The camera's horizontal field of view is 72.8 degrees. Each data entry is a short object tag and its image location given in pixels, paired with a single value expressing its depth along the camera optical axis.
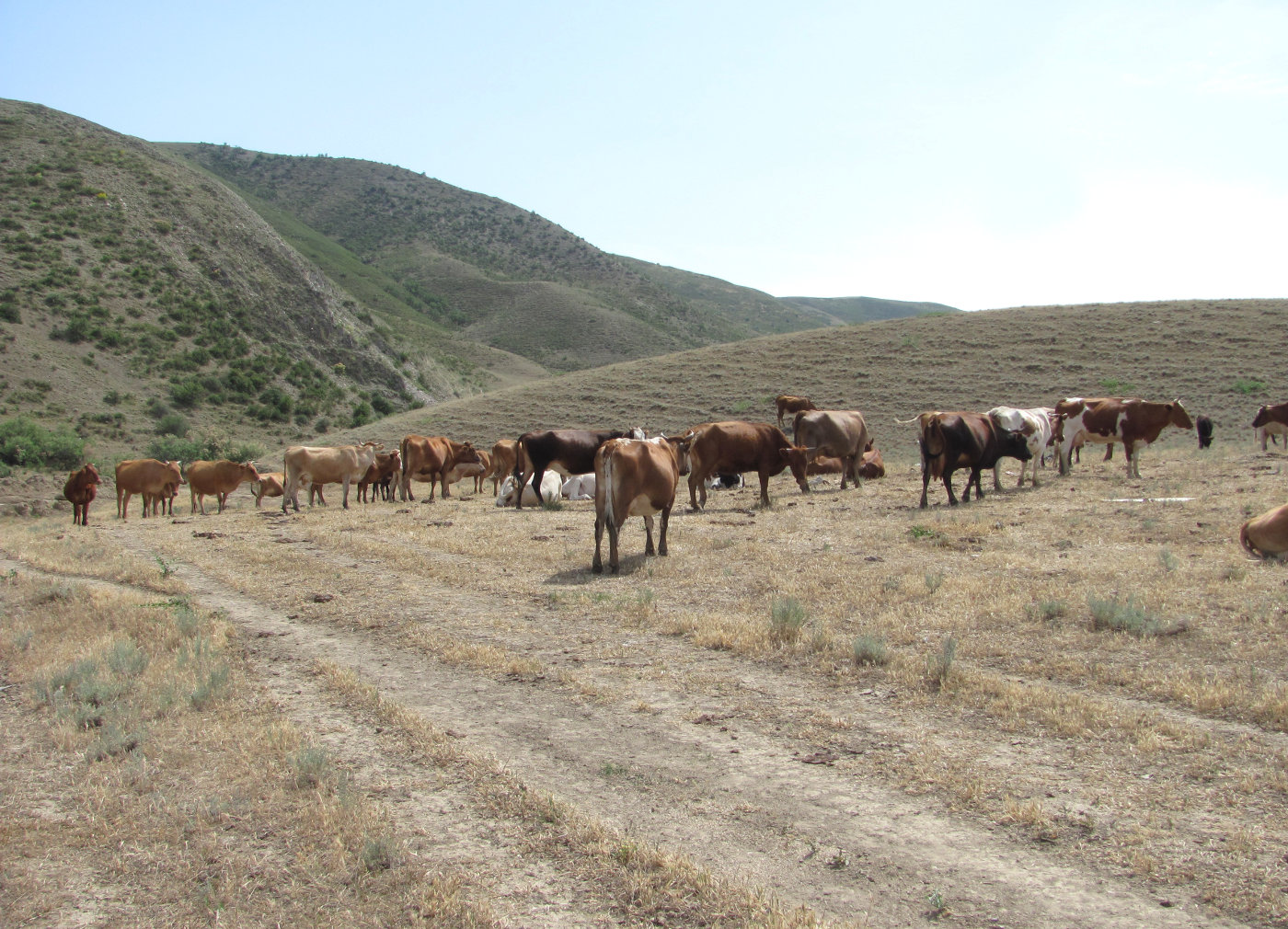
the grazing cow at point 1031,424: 18.84
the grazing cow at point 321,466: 22.44
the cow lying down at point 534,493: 22.48
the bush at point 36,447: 34.28
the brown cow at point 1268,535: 10.28
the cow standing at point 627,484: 12.11
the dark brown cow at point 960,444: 17.38
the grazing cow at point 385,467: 26.20
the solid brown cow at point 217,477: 24.02
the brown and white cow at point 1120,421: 21.34
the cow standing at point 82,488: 22.64
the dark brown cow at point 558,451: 21.33
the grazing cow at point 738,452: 18.41
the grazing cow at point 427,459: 24.78
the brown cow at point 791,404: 26.36
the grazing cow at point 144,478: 23.69
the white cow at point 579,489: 24.09
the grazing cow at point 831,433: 21.61
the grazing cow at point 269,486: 25.97
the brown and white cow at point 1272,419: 28.05
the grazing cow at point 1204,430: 27.51
